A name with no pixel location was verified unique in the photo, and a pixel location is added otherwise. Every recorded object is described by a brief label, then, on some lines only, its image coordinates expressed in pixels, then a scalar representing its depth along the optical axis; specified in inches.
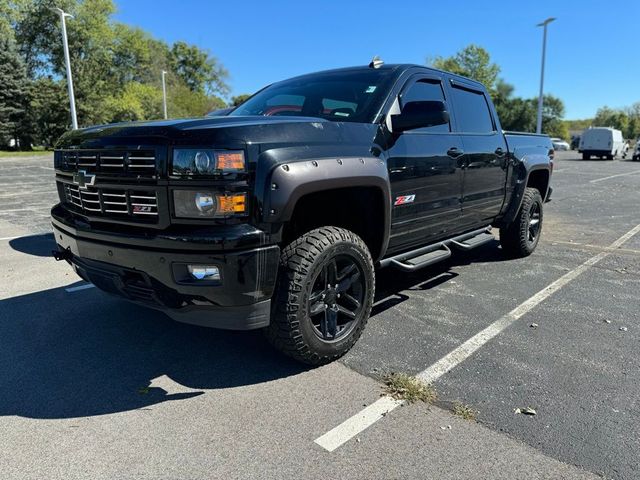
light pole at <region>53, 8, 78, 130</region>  993.4
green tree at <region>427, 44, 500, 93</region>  2324.1
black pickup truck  103.4
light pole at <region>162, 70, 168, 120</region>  1764.3
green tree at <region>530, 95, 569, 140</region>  3169.3
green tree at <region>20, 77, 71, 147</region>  1604.3
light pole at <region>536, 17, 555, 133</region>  1185.4
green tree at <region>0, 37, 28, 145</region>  1555.1
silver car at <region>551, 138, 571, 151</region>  2365.4
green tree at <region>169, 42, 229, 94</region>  2997.0
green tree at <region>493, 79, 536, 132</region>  2618.1
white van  1341.0
